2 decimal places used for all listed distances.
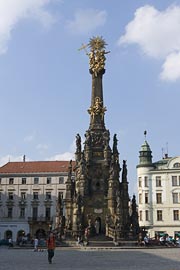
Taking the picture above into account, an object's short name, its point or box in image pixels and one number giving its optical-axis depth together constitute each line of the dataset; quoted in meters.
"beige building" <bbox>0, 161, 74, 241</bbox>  68.94
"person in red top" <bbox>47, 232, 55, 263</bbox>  20.48
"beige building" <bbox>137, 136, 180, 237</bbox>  65.44
